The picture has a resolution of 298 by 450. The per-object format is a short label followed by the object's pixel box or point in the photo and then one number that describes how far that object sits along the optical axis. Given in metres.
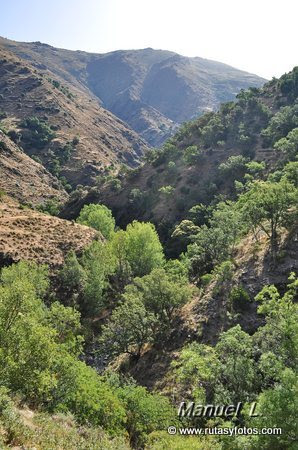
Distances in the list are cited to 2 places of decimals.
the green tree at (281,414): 17.89
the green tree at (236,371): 24.92
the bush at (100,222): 94.19
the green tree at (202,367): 24.84
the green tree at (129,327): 42.94
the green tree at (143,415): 27.50
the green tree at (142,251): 70.38
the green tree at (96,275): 61.19
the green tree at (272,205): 44.25
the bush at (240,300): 43.25
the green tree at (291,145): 90.50
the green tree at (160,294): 46.34
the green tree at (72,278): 63.03
